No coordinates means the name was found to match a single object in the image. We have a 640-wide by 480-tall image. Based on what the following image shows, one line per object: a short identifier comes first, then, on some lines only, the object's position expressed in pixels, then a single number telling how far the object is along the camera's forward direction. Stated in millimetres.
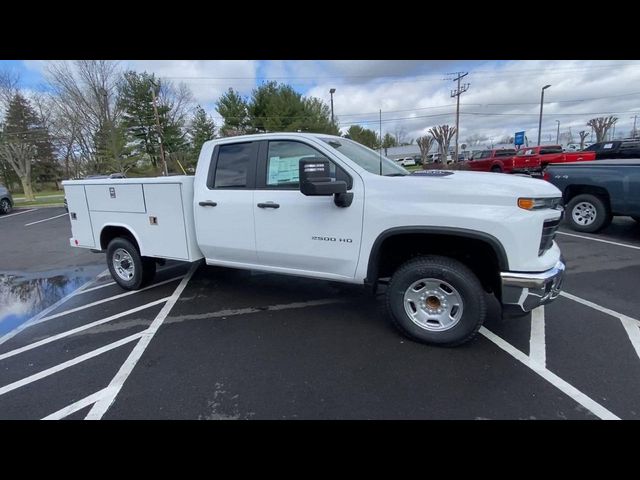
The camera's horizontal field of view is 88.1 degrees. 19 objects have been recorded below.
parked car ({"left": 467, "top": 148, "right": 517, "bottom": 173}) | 21359
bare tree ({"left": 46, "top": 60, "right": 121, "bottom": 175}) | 28969
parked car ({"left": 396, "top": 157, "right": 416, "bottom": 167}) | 50050
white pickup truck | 2756
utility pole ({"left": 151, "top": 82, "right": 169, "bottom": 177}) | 27888
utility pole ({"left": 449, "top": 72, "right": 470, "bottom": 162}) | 35819
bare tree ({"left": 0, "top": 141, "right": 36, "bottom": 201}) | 24922
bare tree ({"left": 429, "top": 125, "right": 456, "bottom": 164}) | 34938
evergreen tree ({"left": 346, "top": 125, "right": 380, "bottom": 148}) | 63094
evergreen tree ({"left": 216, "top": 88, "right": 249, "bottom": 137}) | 36500
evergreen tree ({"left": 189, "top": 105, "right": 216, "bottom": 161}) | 39016
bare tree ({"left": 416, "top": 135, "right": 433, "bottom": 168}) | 37541
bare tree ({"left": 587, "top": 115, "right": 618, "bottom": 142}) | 50344
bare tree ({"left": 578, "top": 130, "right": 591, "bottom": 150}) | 62653
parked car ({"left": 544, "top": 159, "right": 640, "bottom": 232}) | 6301
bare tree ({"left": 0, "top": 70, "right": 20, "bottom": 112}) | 25712
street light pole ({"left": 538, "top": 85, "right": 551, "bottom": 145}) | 37719
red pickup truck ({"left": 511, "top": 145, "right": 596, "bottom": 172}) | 19059
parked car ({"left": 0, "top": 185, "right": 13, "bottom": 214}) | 17422
